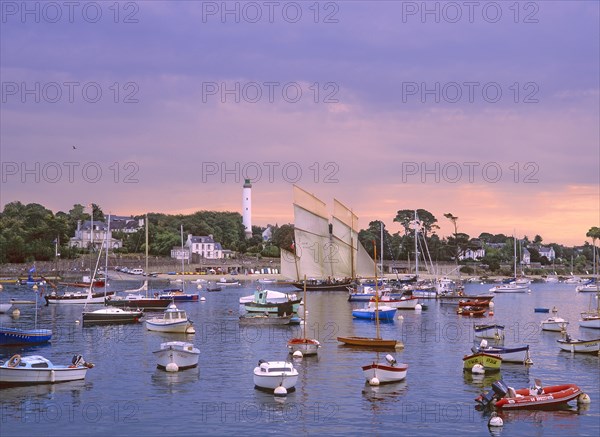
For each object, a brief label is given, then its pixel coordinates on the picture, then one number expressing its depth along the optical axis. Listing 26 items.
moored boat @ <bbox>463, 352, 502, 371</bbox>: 53.31
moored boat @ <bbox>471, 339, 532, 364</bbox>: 55.84
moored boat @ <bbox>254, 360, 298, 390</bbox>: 46.22
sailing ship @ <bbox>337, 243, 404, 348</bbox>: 65.06
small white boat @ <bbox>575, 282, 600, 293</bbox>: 178.27
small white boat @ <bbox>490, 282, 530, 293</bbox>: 176.50
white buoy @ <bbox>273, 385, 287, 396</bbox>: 45.78
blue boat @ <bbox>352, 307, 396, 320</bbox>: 95.50
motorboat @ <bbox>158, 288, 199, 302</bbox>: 122.04
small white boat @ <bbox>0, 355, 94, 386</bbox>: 47.59
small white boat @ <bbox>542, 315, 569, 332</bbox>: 82.44
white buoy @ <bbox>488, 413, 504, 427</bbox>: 39.22
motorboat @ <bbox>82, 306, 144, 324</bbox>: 86.31
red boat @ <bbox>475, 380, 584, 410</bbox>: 42.41
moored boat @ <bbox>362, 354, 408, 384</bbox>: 49.06
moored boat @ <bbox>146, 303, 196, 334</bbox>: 77.00
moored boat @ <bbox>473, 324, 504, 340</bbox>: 70.56
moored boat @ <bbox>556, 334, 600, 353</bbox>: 61.97
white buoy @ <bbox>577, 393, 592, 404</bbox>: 43.97
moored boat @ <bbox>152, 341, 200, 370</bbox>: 53.62
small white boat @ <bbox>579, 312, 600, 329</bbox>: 83.88
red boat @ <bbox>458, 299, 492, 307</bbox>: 111.38
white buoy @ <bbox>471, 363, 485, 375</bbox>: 53.09
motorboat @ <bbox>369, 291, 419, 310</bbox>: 107.06
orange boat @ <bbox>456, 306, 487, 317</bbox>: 105.62
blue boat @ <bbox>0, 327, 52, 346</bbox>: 65.94
